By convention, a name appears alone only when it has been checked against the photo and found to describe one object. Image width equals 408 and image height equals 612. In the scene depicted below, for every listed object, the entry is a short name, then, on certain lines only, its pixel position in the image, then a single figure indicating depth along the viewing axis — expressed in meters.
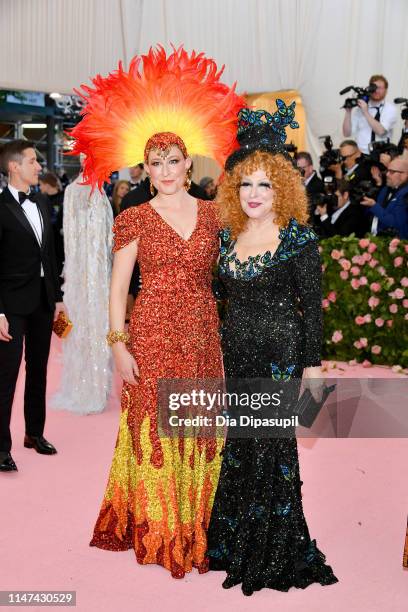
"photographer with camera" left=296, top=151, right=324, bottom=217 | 7.67
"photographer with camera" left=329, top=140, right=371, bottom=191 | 7.50
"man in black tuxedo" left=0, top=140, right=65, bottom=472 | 4.34
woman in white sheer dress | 5.57
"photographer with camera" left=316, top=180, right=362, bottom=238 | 7.50
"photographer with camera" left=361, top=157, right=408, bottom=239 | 6.85
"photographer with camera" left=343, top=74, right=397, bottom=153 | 8.16
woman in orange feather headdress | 3.19
